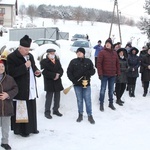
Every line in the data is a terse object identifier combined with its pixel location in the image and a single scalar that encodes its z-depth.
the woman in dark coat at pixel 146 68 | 9.80
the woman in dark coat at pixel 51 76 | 6.99
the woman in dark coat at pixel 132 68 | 9.67
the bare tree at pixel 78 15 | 84.62
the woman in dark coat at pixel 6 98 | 4.98
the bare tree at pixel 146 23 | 15.92
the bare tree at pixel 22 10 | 97.00
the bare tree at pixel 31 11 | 86.16
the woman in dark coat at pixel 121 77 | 8.73
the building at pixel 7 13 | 62.27
